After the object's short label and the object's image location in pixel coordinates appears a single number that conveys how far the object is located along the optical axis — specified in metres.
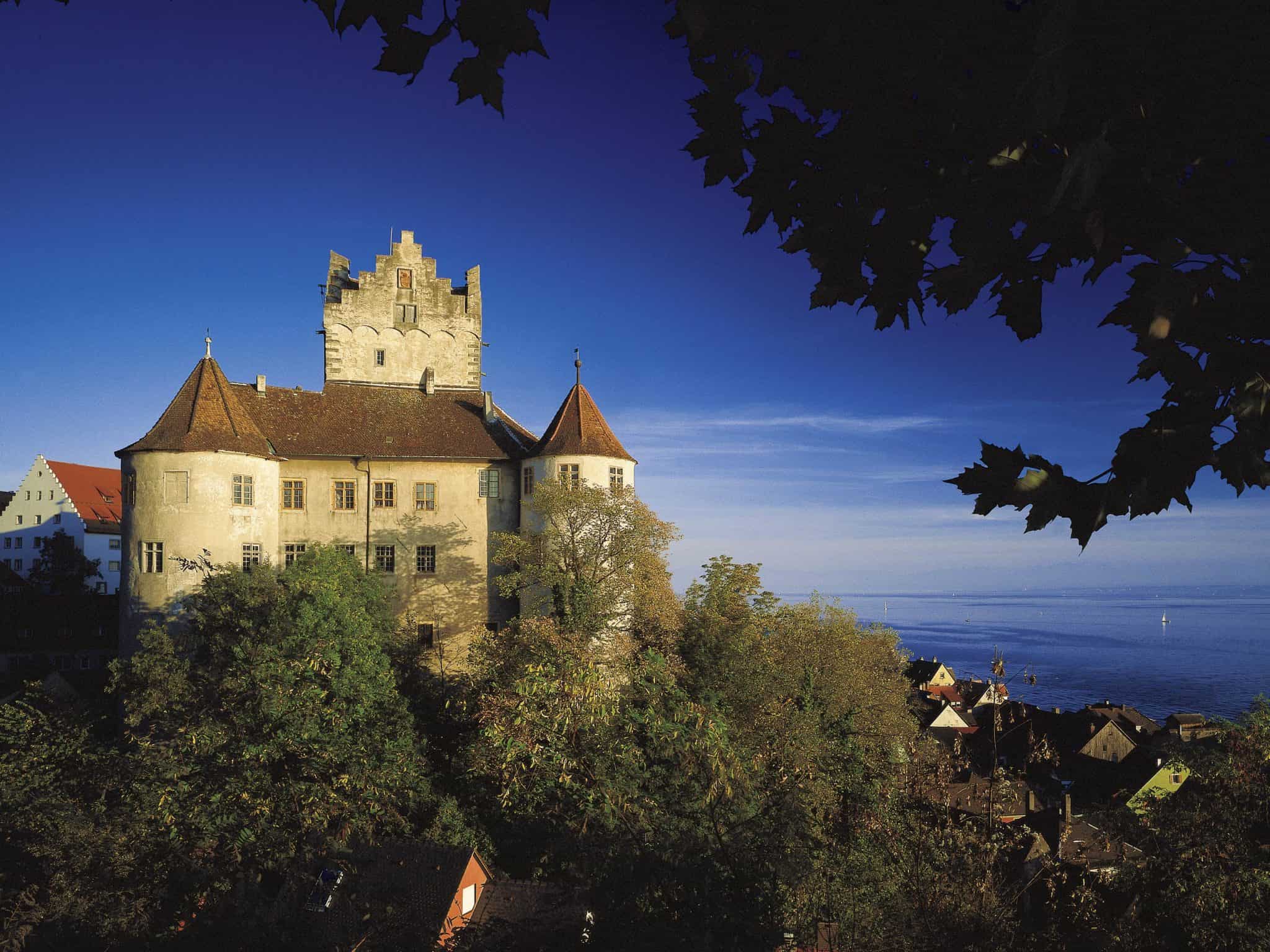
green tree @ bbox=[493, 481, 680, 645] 27.08
